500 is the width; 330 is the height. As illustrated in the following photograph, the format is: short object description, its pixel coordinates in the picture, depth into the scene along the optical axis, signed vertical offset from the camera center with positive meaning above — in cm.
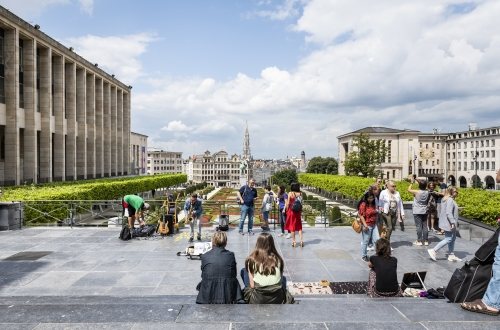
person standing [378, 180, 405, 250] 1203 -124
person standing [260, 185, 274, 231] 1513 -159
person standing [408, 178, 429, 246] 1241 -141
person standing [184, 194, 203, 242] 1352 -148
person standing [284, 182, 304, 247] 1260 -159
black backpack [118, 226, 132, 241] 1344 -223
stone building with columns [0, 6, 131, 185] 3581 +645
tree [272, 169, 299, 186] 14438 -429
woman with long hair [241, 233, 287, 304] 615 -171
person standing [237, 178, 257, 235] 1462 -117
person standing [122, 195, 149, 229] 1384 -134
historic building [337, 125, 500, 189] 11081 +324
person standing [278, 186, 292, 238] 1500 -143
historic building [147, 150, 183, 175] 19775 +167
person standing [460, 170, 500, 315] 519 -176
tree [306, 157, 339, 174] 15488 -46
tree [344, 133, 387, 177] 6397 +99
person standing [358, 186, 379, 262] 1102 -143
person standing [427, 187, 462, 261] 1065 -153
